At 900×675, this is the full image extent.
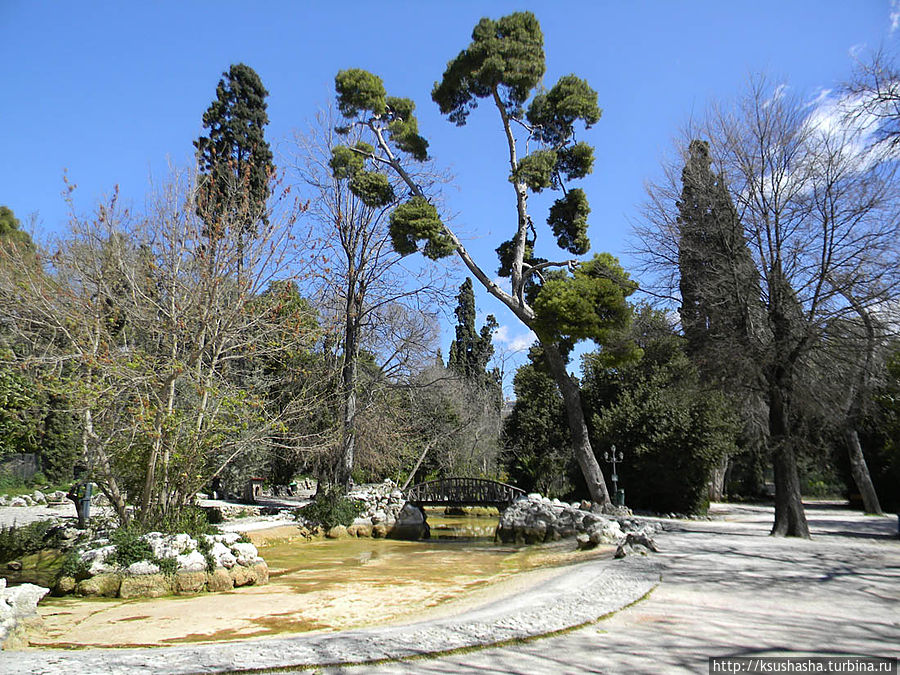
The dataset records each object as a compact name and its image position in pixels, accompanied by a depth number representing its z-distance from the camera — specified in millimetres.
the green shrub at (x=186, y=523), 8844
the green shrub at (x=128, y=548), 7820
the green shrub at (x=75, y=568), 7648
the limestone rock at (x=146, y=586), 7527
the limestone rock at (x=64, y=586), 7543
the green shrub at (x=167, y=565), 7859
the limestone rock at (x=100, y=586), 7453
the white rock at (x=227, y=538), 9004
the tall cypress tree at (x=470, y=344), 40500
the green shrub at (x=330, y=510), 15289
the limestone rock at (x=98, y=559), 7680
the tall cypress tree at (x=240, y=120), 20203
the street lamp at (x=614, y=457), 17320
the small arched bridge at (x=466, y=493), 18703
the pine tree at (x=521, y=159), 15234
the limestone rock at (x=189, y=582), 7848
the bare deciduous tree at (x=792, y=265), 11250
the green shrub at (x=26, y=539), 9867
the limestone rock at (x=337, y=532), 15266
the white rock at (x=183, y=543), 8211
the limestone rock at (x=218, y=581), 8109
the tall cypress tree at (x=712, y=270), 12062
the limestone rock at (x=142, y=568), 7688
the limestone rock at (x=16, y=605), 4898
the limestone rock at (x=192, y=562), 8031
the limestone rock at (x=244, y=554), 8883
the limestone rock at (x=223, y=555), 8492
